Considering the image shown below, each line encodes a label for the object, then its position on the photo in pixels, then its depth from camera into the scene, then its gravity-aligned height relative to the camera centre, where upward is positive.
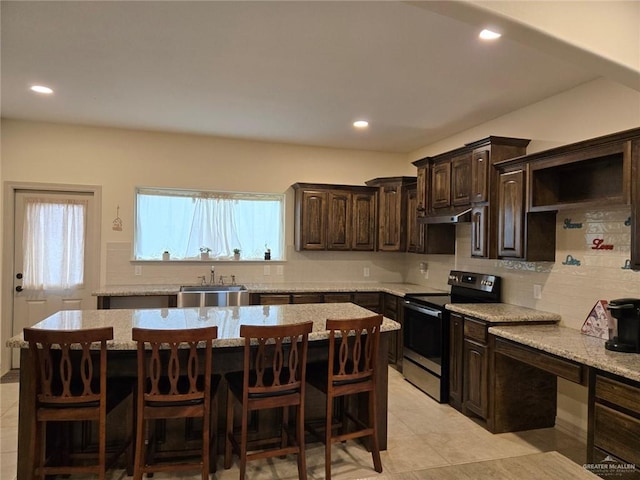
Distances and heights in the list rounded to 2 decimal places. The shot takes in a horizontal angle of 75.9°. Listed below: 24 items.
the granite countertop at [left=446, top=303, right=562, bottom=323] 3.28 -0.58
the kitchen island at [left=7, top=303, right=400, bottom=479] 2.30 -0.57
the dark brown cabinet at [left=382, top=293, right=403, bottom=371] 4.83 -0.93
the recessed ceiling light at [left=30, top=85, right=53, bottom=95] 3.57 +1.30
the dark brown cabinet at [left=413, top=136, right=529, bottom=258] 3.72 +0.60
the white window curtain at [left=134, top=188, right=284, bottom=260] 5.12 +0.19
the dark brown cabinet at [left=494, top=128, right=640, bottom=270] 2.53 +0.48
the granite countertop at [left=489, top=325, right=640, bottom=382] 2.23 -0.66
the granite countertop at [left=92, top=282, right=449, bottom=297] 4.50 -0.59
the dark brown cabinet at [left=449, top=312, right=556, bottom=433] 3.28 -1.18
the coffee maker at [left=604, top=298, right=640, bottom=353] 2.44 -0.47
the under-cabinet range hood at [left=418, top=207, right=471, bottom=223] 4.04 +0.28
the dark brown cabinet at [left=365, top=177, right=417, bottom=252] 5.38 +0.39
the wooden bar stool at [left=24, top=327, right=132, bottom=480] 2.08 -0.84
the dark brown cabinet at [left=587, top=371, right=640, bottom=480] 2.10 -0.97
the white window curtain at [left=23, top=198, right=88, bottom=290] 4.66 -0.09
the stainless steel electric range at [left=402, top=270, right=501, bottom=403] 3.88 -0.87
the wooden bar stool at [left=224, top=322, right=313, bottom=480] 2.29 -0.85
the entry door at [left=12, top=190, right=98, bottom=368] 4.62 -0.22
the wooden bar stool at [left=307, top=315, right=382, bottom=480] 2.50 -0.86
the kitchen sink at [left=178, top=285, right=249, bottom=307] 4.50 -0.65
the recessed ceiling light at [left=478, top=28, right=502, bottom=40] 2.52 +1.29
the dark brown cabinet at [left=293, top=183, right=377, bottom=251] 5.35 +0.31
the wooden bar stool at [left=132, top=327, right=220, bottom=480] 2.12 -0.84
